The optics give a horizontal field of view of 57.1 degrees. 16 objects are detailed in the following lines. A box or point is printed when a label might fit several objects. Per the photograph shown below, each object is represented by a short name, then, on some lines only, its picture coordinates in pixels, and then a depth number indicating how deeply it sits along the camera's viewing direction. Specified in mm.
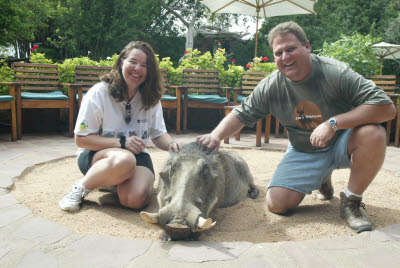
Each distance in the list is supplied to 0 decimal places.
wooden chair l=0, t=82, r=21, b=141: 6285
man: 2865
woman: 3156
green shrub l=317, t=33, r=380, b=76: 9047
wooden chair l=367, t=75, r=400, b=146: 8076
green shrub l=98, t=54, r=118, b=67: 8507
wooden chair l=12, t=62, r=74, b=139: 6703
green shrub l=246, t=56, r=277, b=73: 9172
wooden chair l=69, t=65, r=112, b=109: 7652
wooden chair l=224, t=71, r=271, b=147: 8156
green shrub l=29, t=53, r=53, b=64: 8211
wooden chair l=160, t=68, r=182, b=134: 7991
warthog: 2398
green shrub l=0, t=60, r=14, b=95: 7312
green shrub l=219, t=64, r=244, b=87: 9383
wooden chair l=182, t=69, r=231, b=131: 8125
